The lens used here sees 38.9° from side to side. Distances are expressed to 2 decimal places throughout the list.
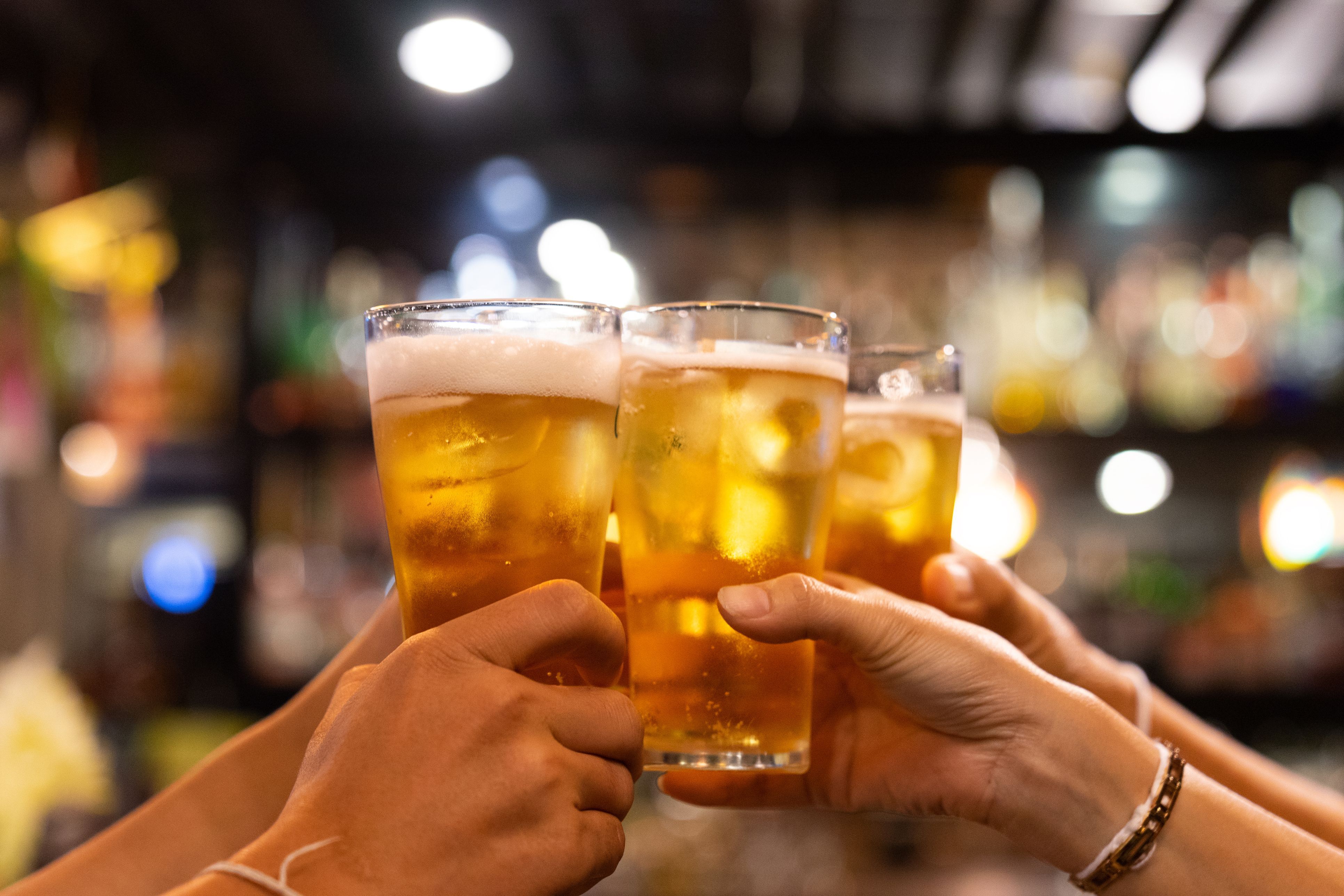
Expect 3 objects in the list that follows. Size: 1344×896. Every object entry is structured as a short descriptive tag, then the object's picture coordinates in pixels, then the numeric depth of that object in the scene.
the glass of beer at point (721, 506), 0.60
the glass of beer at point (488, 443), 0.57
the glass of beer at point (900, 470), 0.70
